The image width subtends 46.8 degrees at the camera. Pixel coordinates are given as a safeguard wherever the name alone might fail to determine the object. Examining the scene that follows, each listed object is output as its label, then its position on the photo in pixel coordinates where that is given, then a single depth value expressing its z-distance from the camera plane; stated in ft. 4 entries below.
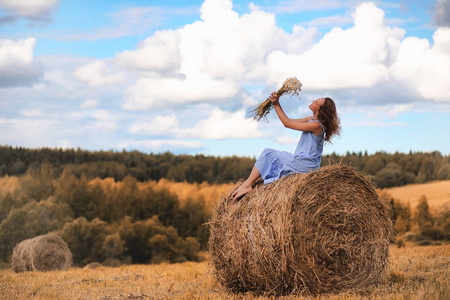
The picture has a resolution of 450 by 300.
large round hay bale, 22.71
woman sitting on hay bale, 24.77
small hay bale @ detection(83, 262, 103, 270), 51.36
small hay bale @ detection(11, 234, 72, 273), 48.47
